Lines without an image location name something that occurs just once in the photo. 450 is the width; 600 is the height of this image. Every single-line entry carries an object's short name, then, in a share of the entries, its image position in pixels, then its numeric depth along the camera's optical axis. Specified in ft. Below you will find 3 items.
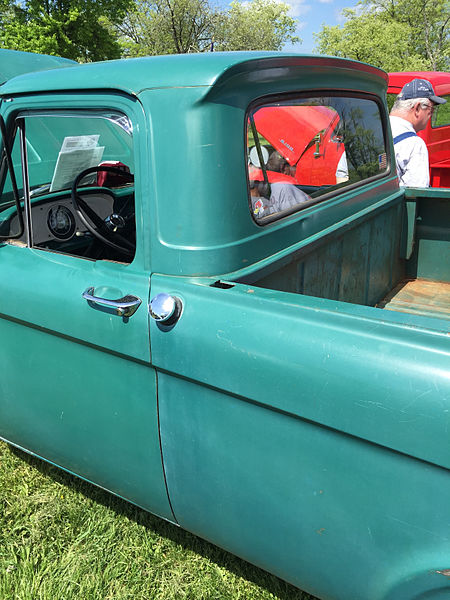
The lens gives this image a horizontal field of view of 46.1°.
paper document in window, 6.89
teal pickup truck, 3.95
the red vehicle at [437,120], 31.30
